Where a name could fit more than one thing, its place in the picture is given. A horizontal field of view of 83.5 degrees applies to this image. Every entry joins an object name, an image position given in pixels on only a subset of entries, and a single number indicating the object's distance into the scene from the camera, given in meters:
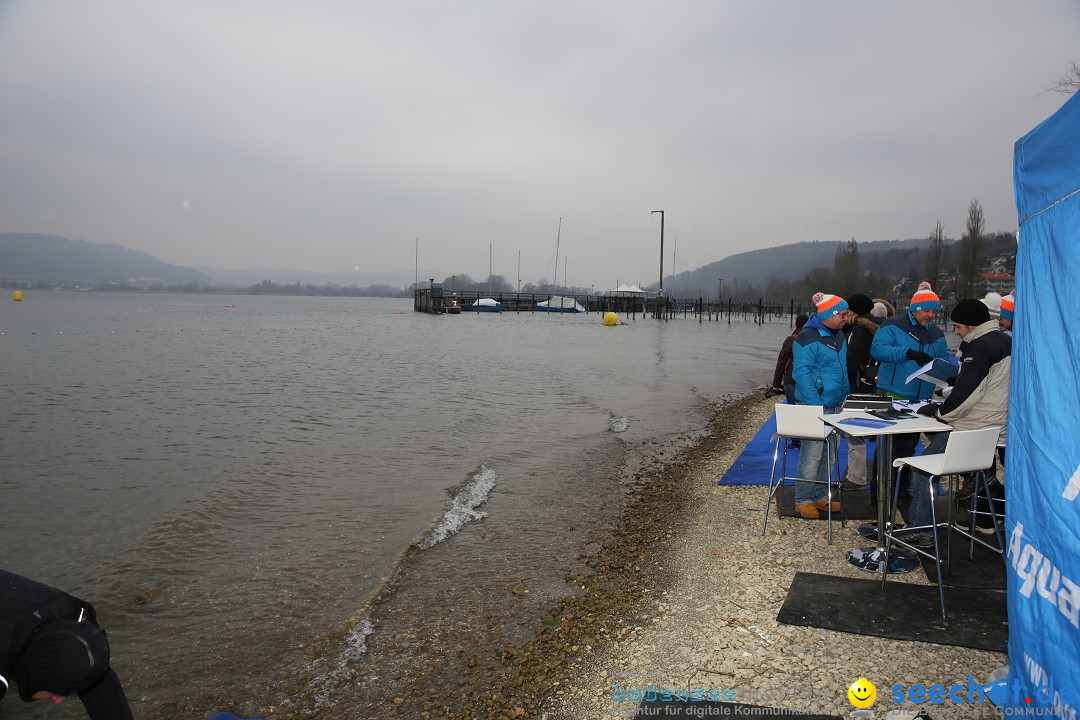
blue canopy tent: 1.86
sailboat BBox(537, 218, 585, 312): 97.00
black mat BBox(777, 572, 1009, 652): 3.40
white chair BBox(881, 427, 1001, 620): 3.89
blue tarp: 7.31
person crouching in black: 1.76
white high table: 4.12
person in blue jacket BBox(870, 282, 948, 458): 5.84
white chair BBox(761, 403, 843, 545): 5.05
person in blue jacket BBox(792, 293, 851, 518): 5.48
